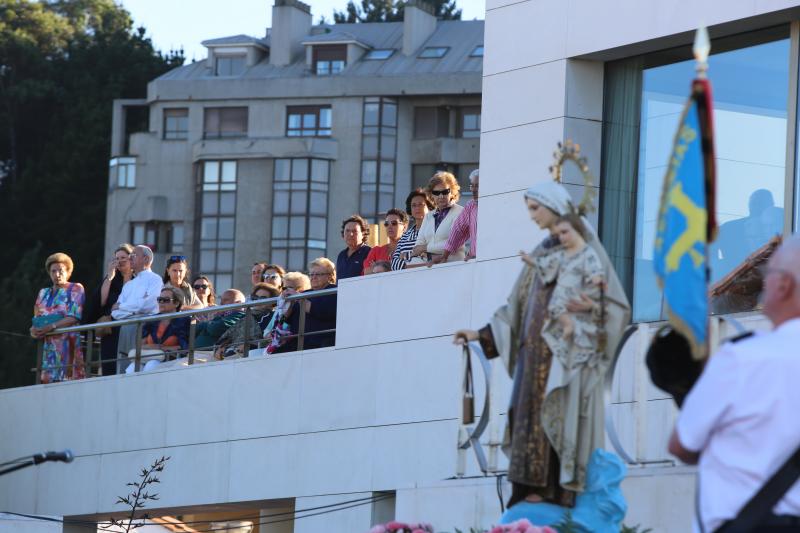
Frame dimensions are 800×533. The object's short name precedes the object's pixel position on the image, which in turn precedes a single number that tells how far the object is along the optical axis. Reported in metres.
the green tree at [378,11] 74.12
